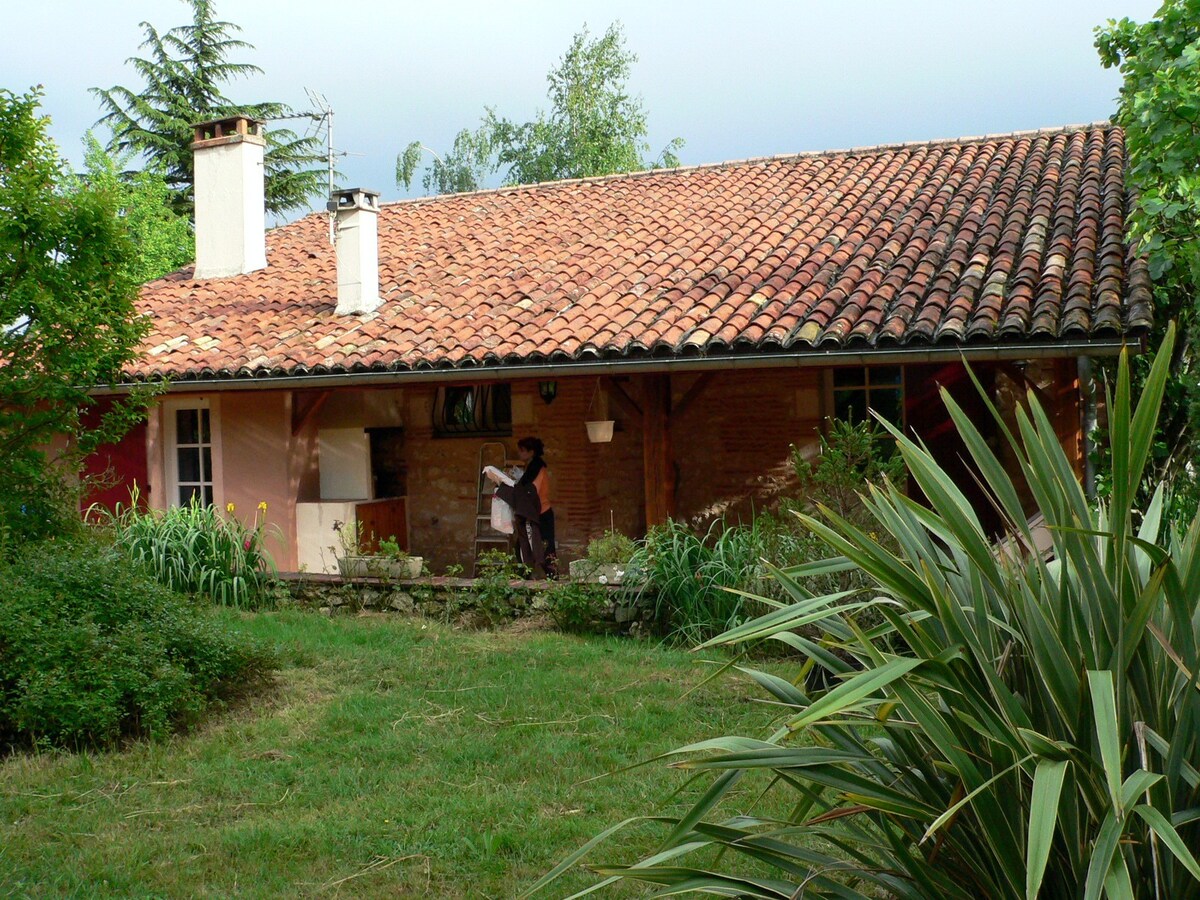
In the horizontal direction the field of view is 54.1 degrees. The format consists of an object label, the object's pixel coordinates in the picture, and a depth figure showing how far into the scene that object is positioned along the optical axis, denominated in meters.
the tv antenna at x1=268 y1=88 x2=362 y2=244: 15.05
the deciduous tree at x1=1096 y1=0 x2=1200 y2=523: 5.92
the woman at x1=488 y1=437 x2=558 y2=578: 10.35
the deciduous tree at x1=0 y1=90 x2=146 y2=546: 6.44
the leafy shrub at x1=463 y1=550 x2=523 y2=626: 8.87
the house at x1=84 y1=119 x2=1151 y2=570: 9.13
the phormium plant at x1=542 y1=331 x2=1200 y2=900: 2.52
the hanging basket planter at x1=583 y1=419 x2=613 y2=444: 10.51
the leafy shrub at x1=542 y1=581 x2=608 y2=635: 8.56
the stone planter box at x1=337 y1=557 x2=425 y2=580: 9.34
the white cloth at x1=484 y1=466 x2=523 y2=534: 10.31
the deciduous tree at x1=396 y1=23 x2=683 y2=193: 28.72
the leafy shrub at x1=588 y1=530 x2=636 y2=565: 8.79
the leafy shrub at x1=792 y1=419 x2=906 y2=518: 7.53
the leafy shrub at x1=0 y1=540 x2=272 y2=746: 5.69
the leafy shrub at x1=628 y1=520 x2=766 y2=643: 8.16
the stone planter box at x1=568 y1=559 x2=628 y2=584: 8.65
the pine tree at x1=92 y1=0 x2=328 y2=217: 27.64
